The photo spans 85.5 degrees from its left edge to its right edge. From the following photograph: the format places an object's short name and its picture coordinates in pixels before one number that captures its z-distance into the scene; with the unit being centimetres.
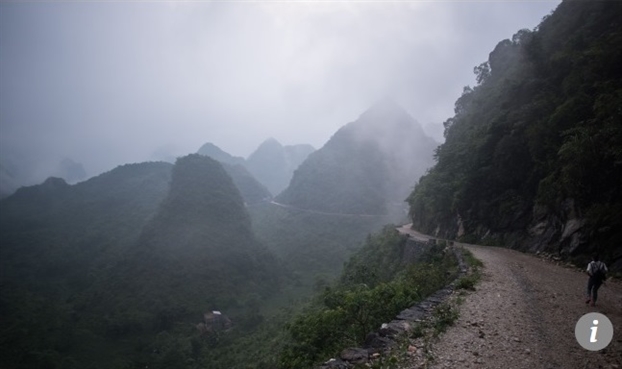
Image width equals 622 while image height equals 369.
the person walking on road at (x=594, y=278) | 815
